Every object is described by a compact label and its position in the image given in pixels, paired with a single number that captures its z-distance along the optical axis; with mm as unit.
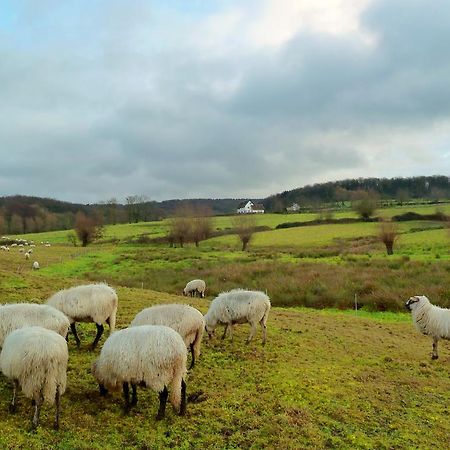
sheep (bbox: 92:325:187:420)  8953
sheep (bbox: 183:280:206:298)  31141
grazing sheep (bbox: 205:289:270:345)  14977
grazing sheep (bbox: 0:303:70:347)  10406
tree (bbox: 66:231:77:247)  81112
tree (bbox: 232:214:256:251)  62875
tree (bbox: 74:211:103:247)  76125
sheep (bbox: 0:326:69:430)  8266
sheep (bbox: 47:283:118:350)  12633
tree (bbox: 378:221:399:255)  50969
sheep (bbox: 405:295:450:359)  16141
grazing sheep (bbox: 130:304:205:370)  11492
